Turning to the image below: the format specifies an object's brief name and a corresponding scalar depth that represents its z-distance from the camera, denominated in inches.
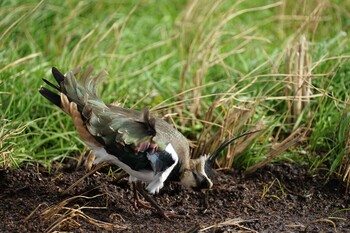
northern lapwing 353.7
